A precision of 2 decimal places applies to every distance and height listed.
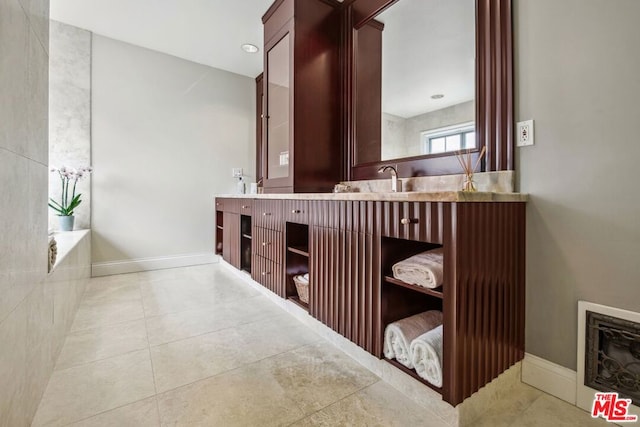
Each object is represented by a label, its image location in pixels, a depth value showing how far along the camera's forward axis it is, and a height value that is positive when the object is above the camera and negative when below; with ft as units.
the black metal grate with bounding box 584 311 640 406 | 3.43 -1.82
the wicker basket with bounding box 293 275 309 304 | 6.19 -1.69
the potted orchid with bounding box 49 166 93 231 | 8.70 +0.50
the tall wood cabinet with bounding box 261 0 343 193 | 7.07 +3.08
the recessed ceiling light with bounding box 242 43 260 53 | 10.03 +5.90
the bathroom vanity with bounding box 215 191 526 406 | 3.31 -0.83
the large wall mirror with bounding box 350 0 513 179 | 4.43 +2.44
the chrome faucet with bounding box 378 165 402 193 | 5.69 +0.63
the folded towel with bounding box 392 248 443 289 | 3.62 -0.77
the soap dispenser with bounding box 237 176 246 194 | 11.88 +1.12
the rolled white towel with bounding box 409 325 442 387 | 3.52 -1.83
